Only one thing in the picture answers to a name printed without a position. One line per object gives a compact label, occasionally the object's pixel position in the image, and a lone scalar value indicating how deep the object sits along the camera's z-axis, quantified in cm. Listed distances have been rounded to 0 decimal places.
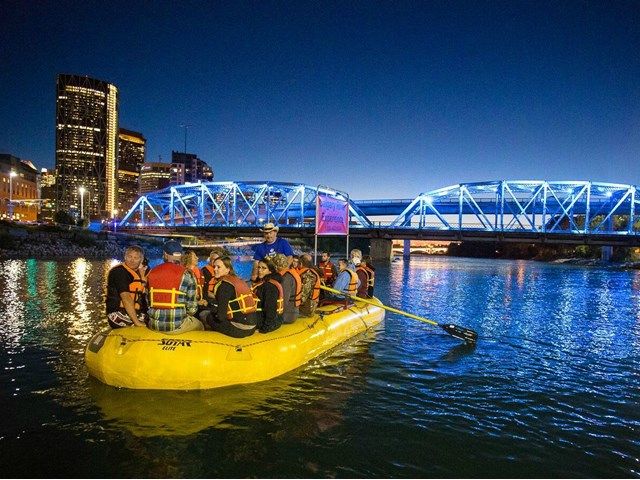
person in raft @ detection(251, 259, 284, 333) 881
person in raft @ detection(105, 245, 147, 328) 840
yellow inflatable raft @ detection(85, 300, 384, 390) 760
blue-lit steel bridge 6378
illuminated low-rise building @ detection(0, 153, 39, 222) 10106
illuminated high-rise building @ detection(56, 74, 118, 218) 19400
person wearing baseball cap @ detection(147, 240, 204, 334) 762
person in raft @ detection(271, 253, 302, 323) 909
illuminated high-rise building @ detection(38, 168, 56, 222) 17245
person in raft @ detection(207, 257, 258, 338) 816
